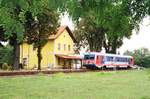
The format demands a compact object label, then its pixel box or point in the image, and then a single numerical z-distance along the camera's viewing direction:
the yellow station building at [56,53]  85.83
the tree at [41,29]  64.61
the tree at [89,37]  94.81
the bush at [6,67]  76.49
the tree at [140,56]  109.44
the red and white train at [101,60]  73.94
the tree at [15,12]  10.81
